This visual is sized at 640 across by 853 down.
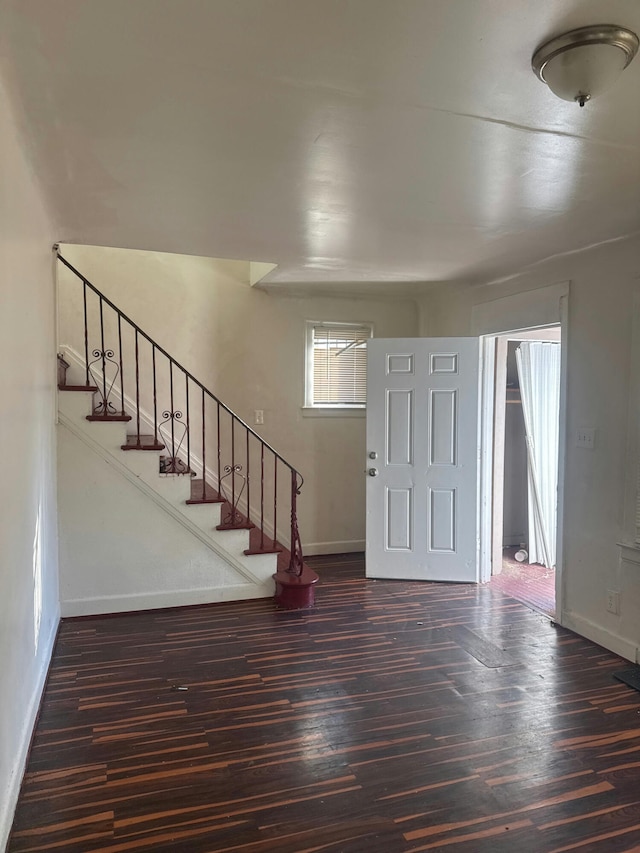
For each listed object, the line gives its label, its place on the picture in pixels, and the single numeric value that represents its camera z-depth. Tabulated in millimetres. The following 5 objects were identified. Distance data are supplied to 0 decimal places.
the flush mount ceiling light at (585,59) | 1454
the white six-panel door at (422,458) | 4559
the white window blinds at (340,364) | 5367
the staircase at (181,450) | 3836
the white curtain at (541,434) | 5118
